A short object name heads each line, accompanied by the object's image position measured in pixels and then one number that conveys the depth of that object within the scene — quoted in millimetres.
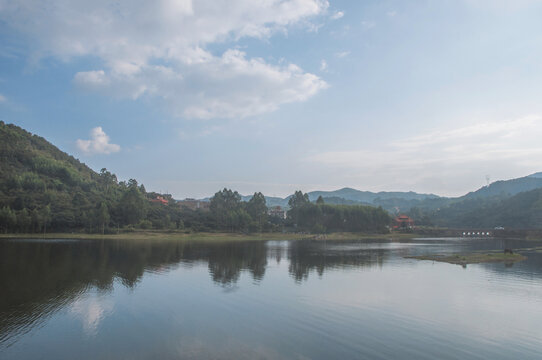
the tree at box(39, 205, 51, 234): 93625
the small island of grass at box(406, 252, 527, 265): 51481
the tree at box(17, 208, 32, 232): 90750
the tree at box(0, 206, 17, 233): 89125
